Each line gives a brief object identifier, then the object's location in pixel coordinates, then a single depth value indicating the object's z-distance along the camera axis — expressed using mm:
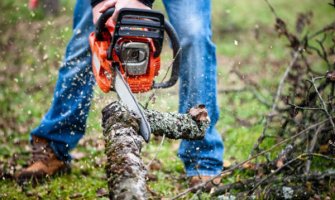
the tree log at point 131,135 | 2865
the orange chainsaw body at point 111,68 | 3429
